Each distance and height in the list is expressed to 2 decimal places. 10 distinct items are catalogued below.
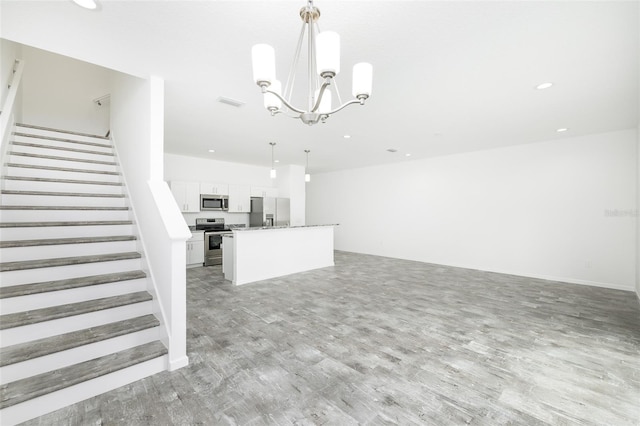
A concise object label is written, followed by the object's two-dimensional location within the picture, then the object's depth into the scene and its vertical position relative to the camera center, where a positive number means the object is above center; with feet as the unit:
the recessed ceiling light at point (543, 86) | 9.59 +4.74
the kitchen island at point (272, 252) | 16.48 -2.53
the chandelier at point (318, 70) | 5.00 +3.02
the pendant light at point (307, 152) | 20.53 +5.03
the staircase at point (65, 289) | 6.21 -2.22
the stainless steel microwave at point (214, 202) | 22.35 +1.12
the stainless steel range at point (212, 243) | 21.18 -2.24
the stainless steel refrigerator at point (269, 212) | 24.70 +0.30
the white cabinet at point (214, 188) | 22.40 +2.33
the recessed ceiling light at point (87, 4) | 5.91 +4.76
